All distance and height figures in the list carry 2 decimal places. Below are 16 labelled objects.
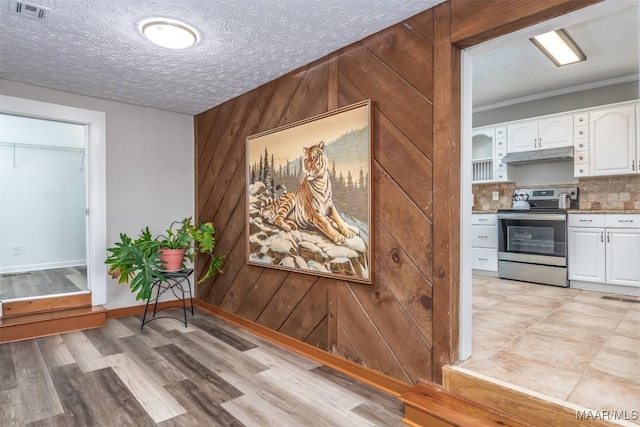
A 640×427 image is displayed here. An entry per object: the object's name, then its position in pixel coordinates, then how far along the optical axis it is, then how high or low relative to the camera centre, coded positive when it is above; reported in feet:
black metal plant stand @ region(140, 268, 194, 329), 11.72 -2.98
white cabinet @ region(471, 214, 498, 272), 15.78 -1.37
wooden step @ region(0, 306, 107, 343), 10.27 -3.48
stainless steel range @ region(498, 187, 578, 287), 13.66 -1.02
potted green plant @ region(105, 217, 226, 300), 11.23 -1.45
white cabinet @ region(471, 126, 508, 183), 16.08 +2.91
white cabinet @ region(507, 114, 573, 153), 14.10 +3.42
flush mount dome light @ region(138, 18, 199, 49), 7.25 +3.97
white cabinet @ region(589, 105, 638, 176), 12.57 +2.71
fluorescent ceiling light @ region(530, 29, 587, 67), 9.98 +5.21
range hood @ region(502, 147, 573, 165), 13.93 +2.41
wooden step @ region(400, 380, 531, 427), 5.49 -3.37
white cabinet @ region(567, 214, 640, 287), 12.14 -1.36
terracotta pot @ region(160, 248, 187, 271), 11.74 -1.55
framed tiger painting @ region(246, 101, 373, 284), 7.89 +0.45
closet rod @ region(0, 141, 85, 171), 18.58 +3.79
